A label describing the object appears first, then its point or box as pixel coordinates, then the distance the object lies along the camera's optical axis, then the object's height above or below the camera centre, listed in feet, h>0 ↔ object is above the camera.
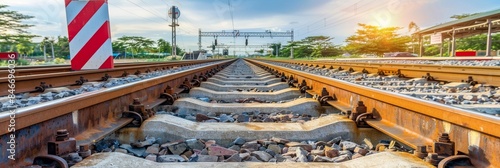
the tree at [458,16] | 205.19 +18.73
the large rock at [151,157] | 7.88 -2.01
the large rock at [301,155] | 7.89 -2.01
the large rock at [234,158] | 7.71 -1.98
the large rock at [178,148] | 8.56 -2.00
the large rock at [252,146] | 8.91 -2.02
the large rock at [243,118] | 12.37 -1.97
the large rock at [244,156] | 7.89 -1.98
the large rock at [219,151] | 8.25 -1.98
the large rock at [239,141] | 9.37 -2.01
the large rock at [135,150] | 8.49 -2.04
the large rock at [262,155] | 8.07 -2.04
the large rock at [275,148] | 8.77 -2.04
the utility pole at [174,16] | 152.37 +14.74
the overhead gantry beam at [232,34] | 234.58 +11.51
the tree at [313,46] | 274.36 +5.06
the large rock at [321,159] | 7.82 -2.03
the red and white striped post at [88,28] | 19.67 +1.29
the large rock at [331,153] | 8.20 -2.00
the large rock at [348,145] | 8.78 -2.00
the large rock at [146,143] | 8.85 -1.96
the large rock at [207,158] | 7.90 -2.03
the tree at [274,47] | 356.50 +5.59
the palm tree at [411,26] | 298.06 +19.86
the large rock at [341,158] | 7.77 -2.02
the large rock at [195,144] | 8.93 -1.98
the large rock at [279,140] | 9.30 -1.98
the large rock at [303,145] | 8.84 -2.01
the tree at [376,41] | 212.84 +6.67
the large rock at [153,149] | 8.50 -2.00
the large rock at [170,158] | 7.88 -2.03
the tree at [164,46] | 332.76 +6.65
